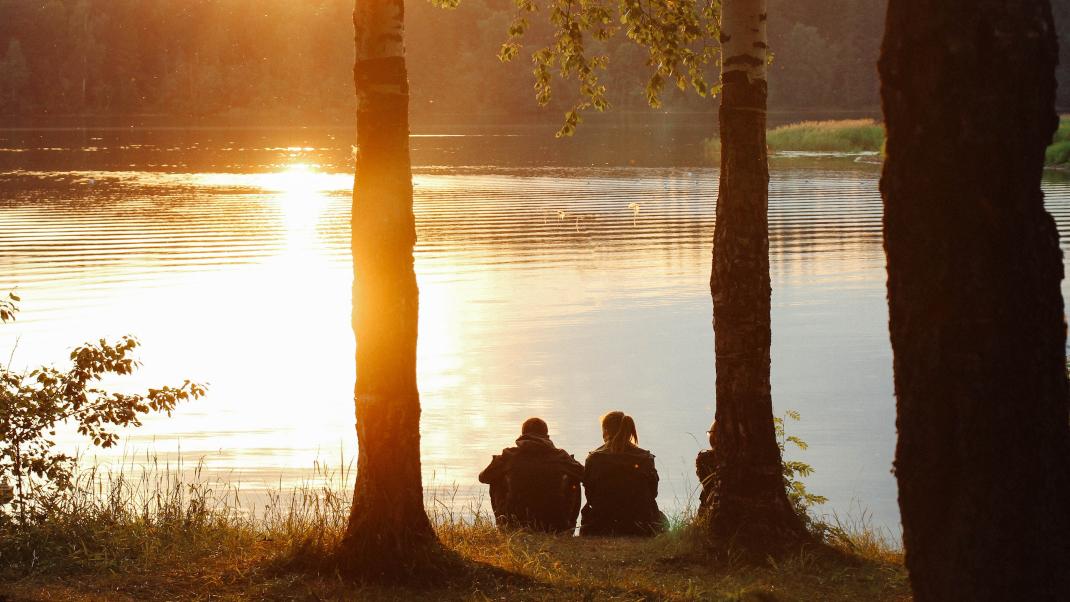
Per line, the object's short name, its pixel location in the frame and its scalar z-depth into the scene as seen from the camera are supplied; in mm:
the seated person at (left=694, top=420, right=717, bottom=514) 17922
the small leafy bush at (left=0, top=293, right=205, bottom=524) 16609
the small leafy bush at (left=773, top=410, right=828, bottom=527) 18219
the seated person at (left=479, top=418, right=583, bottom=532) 19344
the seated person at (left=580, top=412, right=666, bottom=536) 19422
